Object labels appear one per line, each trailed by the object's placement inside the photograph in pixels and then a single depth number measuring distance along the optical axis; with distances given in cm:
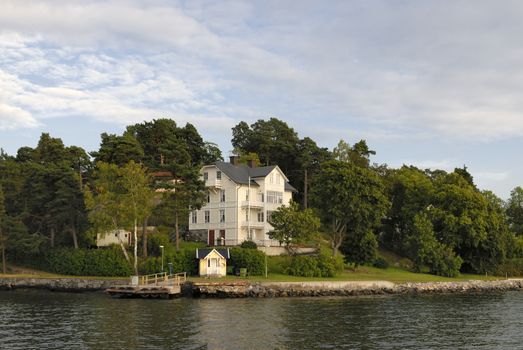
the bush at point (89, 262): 7188
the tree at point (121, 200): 7012
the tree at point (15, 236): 7650
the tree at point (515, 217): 11787
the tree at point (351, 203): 7731
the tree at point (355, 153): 10750
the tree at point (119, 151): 8162
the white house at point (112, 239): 8369
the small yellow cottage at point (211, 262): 6581
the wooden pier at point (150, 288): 5875
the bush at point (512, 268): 8950
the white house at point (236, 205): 8300
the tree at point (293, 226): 7088
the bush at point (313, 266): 6988
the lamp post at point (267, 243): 8181
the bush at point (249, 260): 6794
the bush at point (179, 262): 6762
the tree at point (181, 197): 7475
